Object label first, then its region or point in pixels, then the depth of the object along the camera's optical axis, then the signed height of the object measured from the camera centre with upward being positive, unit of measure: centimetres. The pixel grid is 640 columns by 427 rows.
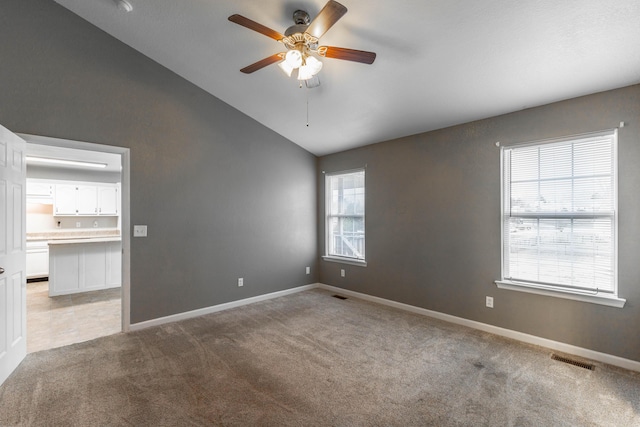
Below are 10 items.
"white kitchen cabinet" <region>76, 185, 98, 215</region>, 639 +28
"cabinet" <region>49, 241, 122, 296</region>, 484 -95
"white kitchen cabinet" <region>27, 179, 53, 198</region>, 594 +48
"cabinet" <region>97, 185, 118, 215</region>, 661 +30
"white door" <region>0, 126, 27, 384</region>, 239 -35
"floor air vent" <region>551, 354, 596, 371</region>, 262 -137
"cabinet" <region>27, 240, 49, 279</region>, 588 -96
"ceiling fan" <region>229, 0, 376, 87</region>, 204 +125
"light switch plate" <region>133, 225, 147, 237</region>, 345 -21
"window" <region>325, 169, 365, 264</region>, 493 -5
